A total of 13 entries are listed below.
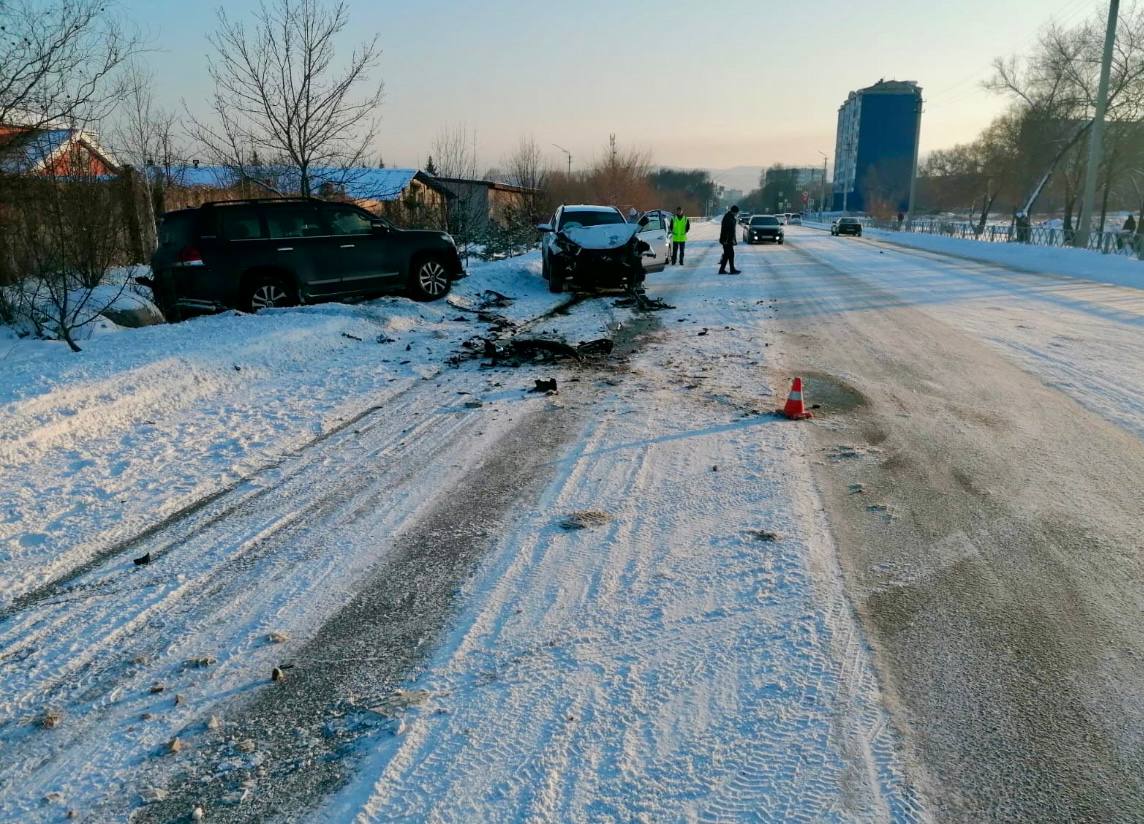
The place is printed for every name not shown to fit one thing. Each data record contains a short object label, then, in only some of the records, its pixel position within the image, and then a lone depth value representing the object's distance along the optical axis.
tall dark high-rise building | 134.24
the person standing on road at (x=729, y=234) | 20.44
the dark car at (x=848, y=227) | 56.03
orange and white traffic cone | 6.76
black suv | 11.00
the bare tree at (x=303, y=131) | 13.86
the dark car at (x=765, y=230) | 39.41
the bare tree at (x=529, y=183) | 32.22
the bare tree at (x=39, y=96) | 9.73
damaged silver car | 15.31
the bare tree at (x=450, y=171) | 22.58
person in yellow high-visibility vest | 23.91
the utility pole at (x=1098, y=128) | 28.89
